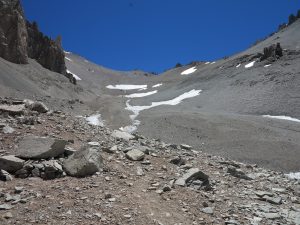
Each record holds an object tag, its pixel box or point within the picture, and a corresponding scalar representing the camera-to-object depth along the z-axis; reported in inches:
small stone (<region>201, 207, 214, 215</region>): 278.1
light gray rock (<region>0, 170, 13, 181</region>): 264.7
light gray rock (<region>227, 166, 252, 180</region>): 401.6
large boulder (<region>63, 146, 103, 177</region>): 286.2
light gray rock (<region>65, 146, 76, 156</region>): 314.1
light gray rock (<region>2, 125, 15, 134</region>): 328.8
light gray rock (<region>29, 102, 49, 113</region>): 426.2
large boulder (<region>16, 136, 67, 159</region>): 290.8
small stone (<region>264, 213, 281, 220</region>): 293.6
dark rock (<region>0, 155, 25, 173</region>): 274.9
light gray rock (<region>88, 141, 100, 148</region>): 354.6
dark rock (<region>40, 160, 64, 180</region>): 280.3
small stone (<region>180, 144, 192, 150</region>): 496.1
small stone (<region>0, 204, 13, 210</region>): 227.8
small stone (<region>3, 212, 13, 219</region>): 219.2
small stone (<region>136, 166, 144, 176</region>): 318.0
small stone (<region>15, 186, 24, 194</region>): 249.3
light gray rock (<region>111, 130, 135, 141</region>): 430.7
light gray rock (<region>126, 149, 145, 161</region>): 346.9
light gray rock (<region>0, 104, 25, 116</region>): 389.6
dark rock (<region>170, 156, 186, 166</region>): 373.2
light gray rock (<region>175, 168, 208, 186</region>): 316.6
